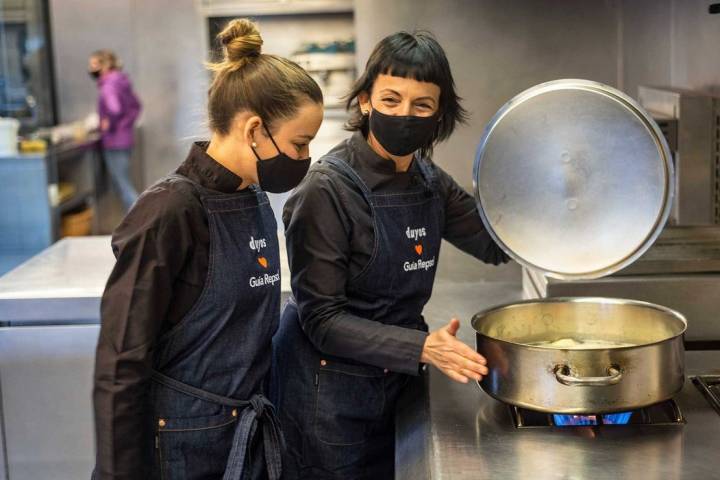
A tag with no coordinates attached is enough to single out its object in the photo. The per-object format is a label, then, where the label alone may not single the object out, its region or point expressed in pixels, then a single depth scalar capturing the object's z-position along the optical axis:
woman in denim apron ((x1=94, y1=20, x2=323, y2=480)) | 1.41
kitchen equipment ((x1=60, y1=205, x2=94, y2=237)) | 6.45
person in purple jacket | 6.86
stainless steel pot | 1.34
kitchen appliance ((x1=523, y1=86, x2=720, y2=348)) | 1.84
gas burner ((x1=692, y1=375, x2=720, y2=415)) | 1.51
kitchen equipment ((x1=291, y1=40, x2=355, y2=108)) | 5.96
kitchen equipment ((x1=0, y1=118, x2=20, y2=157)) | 5.55
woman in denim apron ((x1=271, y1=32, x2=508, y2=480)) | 1.63
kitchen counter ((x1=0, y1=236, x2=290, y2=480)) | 2.20
